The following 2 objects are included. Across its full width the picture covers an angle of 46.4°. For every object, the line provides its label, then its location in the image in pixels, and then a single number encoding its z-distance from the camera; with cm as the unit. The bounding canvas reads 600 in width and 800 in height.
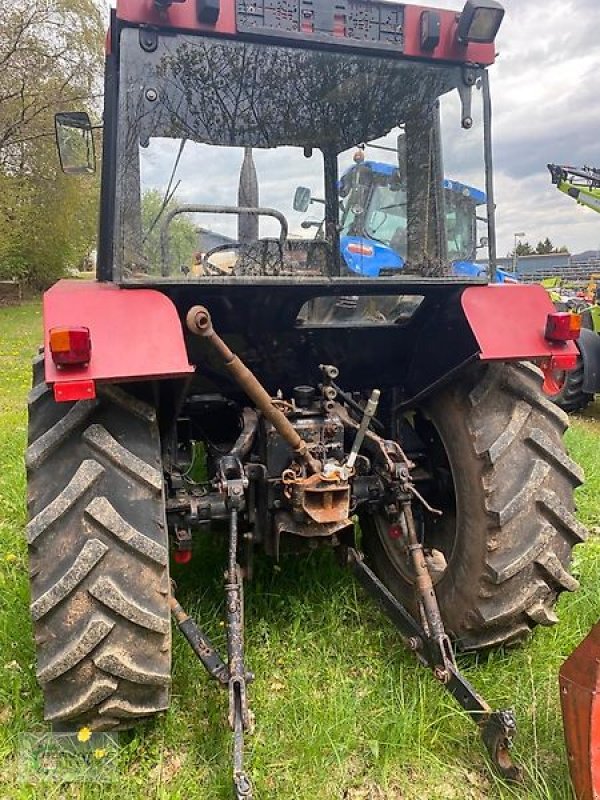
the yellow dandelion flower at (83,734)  210
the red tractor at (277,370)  205
